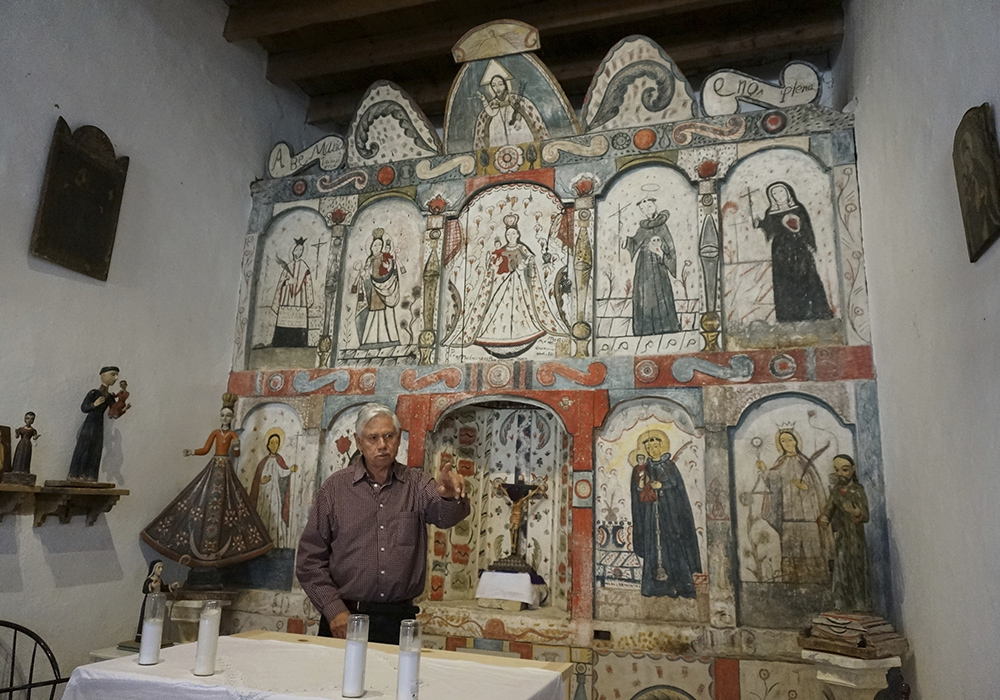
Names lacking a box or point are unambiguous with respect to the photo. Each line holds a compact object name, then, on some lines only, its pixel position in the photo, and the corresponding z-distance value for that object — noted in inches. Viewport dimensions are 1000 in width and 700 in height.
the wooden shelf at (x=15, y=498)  184.7
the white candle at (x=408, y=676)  95.8
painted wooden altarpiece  200.5
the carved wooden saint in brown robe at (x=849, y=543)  183.2
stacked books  160.4
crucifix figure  244.4
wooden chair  183.5
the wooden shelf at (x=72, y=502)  193.9
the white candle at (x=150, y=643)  112.3
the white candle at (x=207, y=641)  107.7
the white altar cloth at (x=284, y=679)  100.9
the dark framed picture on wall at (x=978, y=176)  111.3
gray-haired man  155.6
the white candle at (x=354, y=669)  97.7
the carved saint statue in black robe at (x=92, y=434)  203.9
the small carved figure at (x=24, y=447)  186.7
